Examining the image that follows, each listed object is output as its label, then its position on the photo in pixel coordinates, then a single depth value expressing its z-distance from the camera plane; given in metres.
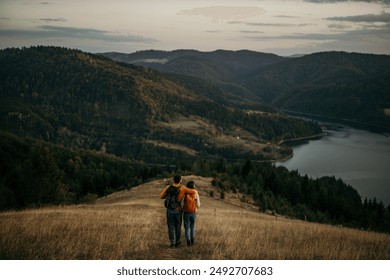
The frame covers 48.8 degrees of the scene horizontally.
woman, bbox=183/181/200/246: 11.78
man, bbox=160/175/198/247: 11.73
